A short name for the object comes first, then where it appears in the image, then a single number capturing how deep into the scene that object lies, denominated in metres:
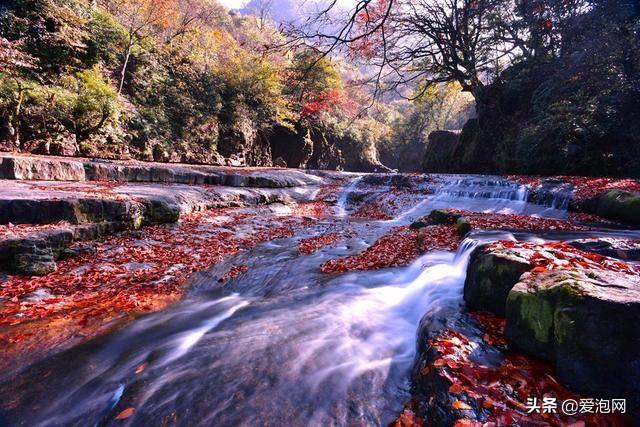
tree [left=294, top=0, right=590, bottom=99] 12.11
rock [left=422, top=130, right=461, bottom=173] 20.23
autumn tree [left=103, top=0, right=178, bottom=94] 15.86
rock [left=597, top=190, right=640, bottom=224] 7.38
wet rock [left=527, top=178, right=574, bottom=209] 9.72
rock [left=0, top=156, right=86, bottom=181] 7.80
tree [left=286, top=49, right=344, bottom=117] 24.59
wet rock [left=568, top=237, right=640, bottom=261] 3.66
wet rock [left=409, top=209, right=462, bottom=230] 7.92
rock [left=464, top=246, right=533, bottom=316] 2.99
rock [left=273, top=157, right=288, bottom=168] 23.91
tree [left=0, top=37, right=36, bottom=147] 9.69
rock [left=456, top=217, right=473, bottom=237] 6.30
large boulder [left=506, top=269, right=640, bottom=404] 1.85
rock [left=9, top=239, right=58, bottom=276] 4.54
